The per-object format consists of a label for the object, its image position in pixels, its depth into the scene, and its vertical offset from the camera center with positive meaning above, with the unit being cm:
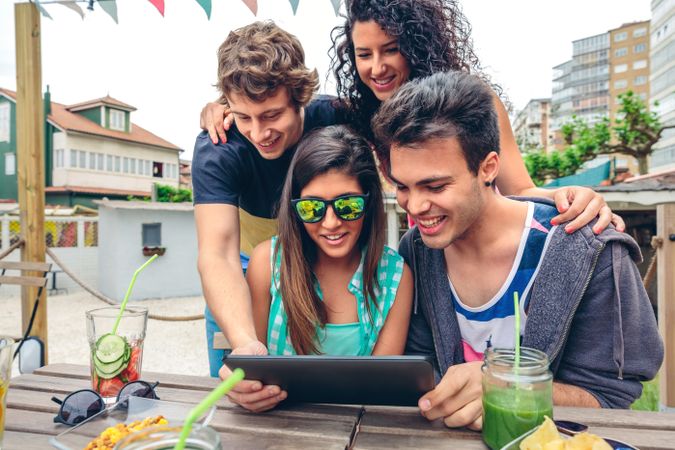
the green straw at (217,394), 50 -17
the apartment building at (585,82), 9024 +2445
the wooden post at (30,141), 403 +65
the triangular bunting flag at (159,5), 273 +116
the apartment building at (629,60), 7950 +2483
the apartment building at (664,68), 5322 +1619
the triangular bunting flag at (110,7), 333 +141
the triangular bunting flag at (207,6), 260 +110
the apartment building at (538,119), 9081 +1789
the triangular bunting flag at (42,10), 391 +164
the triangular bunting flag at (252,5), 271 +115
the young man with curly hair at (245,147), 198 +32
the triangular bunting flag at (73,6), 369 +158
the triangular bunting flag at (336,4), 272 +115
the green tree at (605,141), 1659 +264
